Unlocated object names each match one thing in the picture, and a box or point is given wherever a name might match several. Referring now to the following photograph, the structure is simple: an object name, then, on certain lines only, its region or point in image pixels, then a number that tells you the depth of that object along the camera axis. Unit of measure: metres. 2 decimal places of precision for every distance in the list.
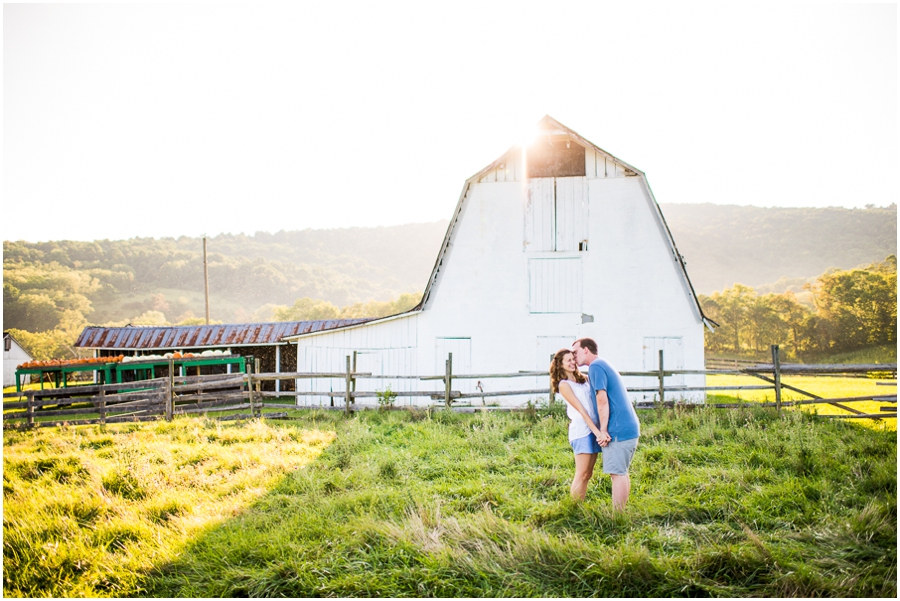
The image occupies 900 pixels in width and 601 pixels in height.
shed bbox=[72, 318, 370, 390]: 19.95
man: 4.82
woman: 4.98
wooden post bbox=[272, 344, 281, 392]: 20.22
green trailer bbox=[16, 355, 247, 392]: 17.05
